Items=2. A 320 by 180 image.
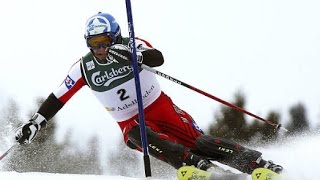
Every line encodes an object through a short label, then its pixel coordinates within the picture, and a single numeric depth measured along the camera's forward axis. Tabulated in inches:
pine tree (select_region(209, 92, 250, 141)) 1892.2
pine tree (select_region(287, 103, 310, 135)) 1837.0
